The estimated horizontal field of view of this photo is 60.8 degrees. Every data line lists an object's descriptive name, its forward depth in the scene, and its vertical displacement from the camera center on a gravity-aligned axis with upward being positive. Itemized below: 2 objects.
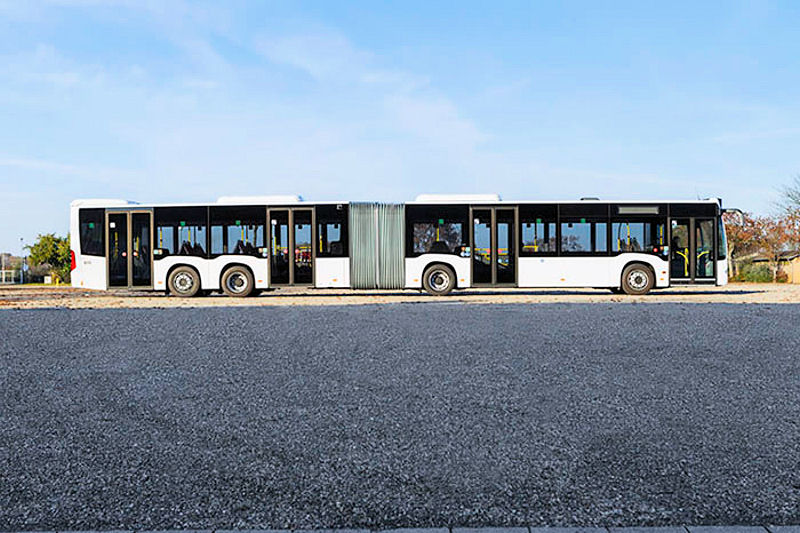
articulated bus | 18.92 +0.50
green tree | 75.25 +1.49
